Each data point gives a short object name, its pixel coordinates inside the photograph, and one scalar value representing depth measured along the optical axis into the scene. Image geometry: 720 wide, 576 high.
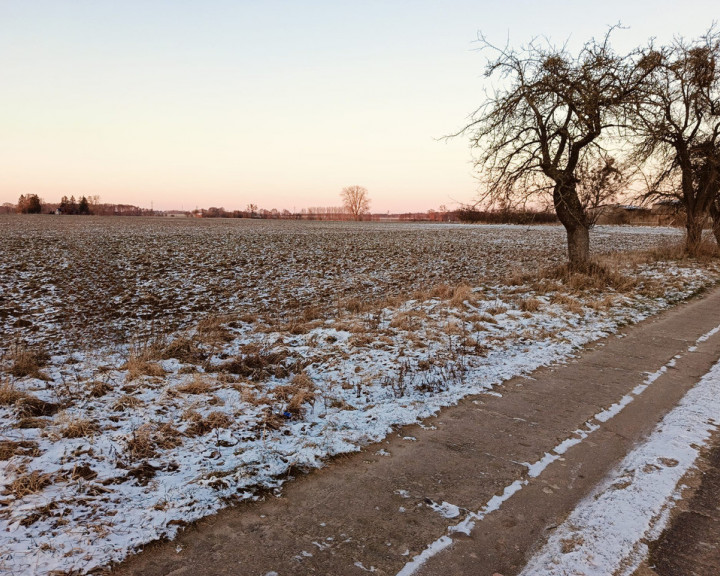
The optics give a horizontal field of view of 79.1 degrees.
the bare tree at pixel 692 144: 18.50
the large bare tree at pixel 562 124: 12.57
